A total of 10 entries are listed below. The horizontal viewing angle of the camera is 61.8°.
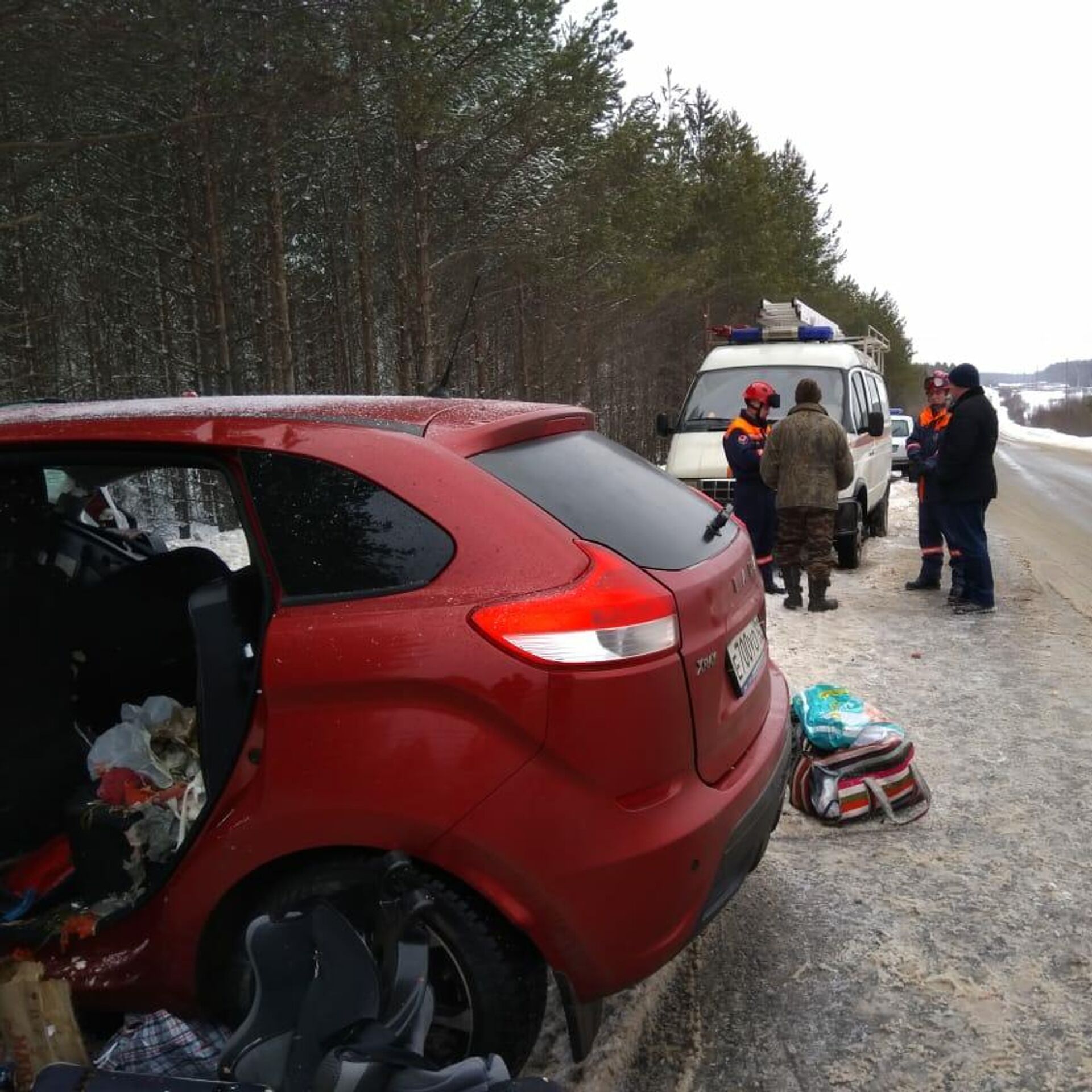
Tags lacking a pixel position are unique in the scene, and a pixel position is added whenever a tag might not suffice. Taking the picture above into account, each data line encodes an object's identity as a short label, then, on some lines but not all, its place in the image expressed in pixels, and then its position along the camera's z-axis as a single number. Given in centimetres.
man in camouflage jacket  741
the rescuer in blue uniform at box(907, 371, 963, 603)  819
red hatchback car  196
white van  921
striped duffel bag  375
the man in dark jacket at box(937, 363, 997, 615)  721
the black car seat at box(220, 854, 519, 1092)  178
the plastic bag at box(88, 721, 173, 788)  267
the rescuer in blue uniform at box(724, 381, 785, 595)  798
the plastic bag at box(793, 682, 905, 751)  385
